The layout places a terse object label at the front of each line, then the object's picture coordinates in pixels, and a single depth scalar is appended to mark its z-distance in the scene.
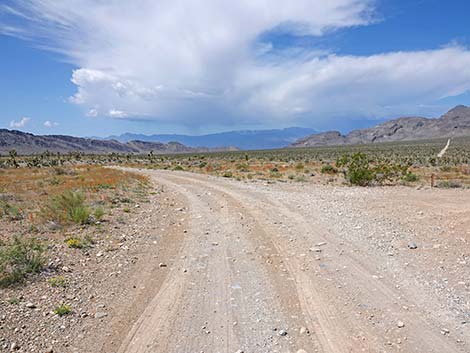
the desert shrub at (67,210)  11.11
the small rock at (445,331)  4.85
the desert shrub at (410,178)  22.62
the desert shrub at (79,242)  8.78
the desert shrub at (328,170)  30.35
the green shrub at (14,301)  5.73
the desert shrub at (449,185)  19.46
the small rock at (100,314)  5.48
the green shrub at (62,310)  5.51
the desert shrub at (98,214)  11.72
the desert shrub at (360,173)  21.70
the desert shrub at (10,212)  12.07
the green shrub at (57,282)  6.53
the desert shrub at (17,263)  6.53
